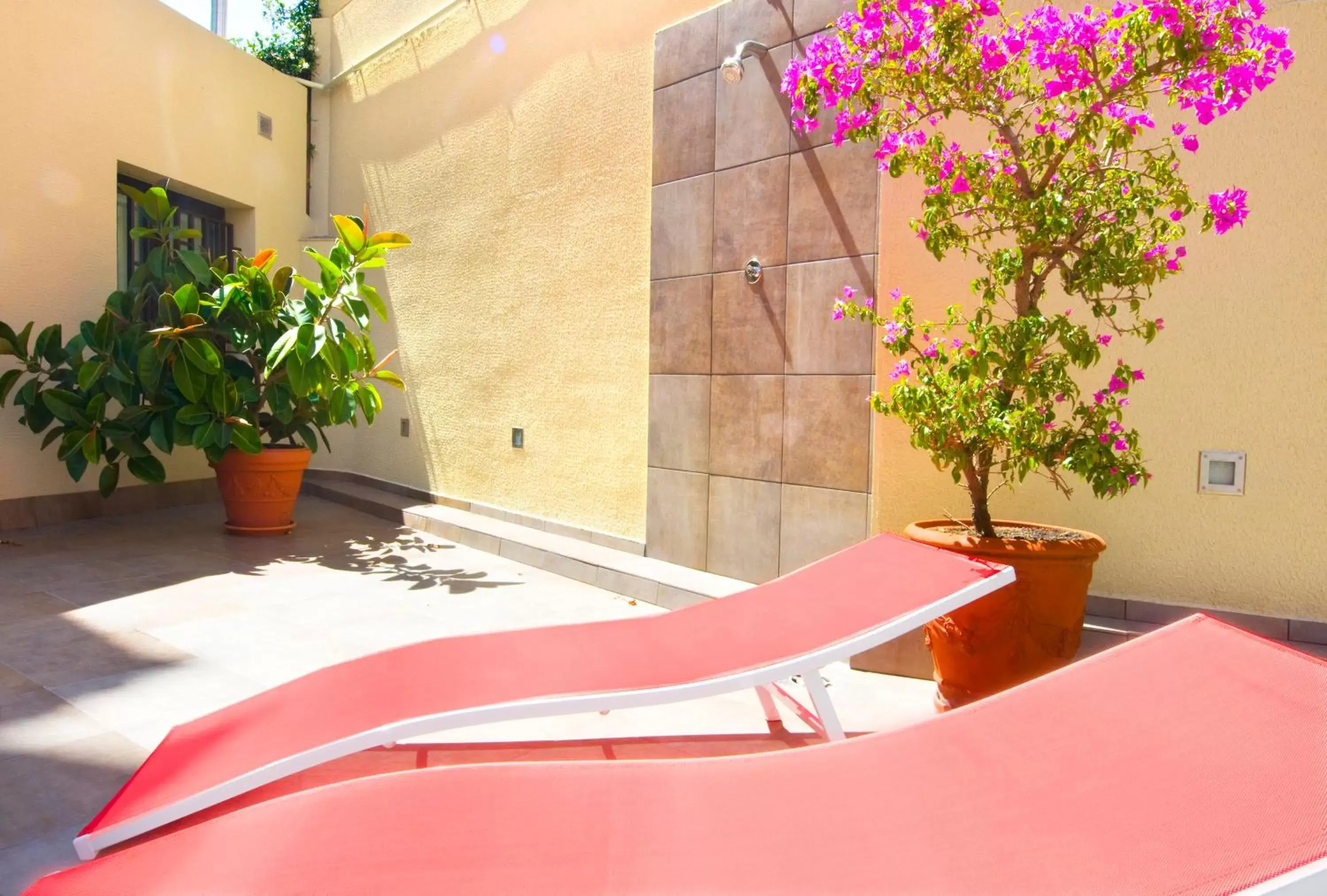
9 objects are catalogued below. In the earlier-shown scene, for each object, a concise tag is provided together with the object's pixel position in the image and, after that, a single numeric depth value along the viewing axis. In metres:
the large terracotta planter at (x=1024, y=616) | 2.79
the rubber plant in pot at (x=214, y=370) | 5.66
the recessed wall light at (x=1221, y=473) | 3.19
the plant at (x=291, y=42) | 8.87
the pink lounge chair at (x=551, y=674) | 1.84
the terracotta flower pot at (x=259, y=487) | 6.05
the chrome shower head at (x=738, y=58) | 4.49
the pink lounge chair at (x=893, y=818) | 1.22
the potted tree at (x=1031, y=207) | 2.57
